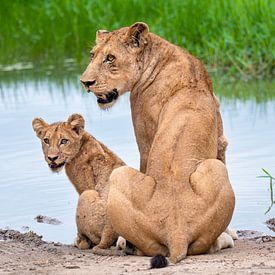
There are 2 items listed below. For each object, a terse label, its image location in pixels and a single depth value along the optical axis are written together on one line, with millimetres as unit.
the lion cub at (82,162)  18469
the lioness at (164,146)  16812
